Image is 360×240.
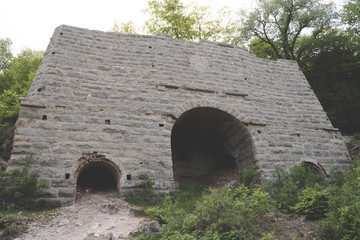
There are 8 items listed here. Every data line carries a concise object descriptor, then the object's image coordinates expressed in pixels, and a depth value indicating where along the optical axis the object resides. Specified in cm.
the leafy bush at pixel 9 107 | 917
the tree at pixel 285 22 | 1684
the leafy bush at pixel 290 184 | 566
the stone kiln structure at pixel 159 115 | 617
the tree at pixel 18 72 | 1509
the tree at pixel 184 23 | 1850
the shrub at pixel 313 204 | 498
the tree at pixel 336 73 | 1297
